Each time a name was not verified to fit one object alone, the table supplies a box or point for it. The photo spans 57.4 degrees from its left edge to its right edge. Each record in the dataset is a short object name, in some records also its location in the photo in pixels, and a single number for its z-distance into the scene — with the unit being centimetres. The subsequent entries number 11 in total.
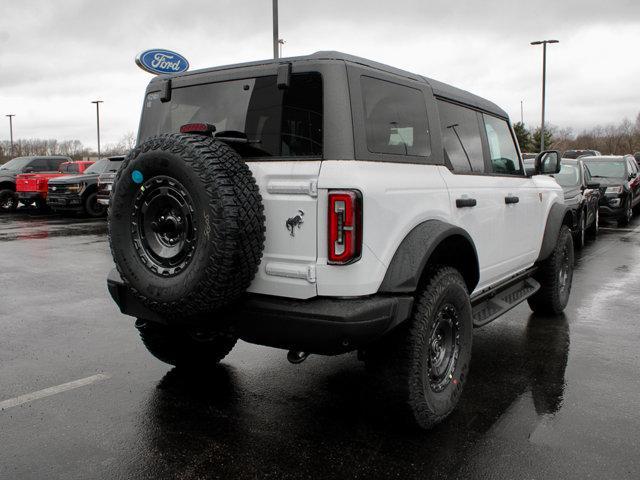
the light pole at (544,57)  3322
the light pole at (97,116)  5188
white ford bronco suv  283
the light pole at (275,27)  1389
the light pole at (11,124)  6850
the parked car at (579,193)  1012
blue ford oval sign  1036
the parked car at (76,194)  1738
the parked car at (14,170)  1995
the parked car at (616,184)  1394
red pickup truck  1881
